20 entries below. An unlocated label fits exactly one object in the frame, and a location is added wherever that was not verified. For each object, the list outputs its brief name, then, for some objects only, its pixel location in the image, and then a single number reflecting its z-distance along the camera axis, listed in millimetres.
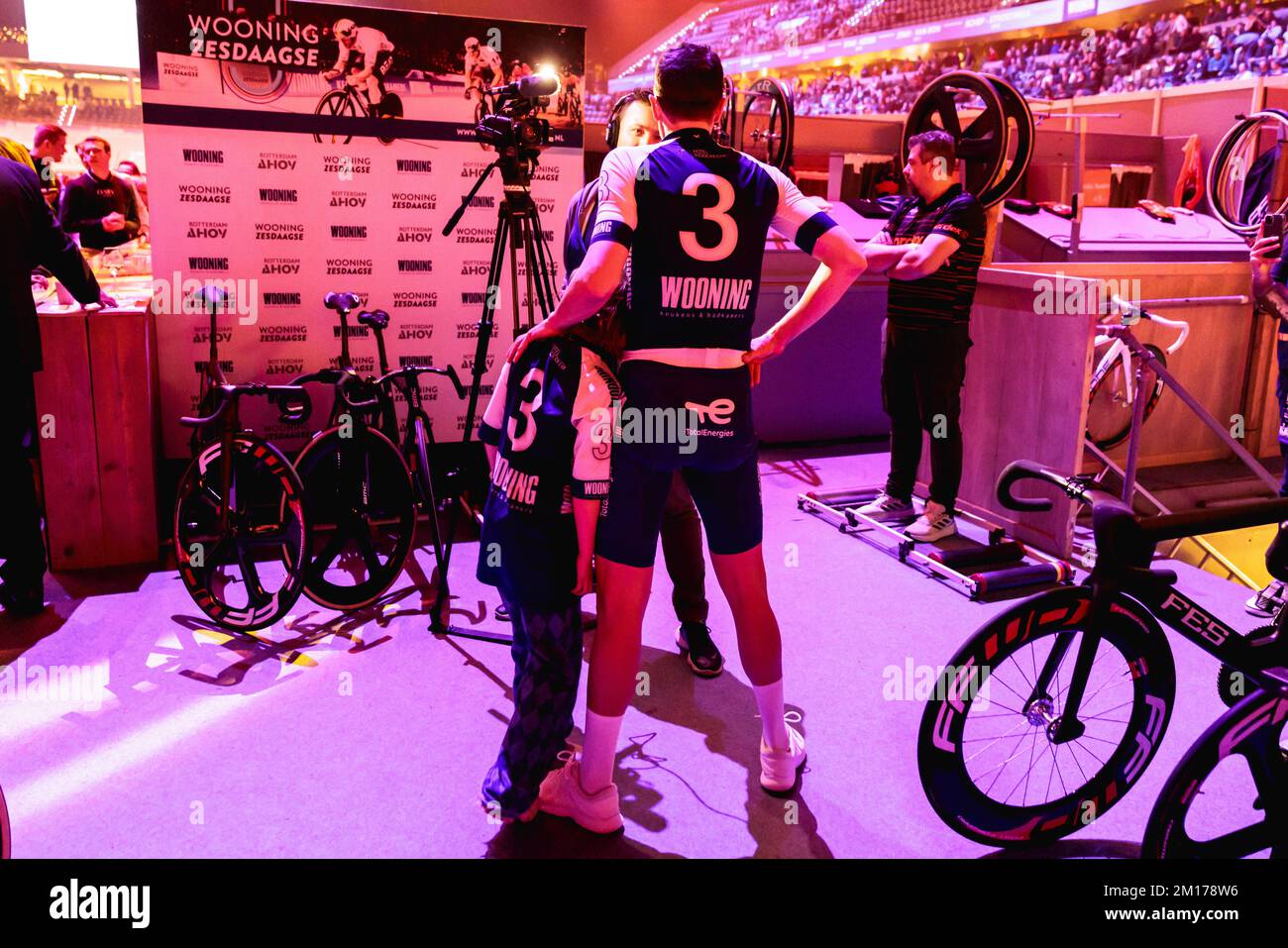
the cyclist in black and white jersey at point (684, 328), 1896
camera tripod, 3160
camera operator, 2900
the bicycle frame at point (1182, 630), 1734
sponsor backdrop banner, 3777
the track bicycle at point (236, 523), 3053
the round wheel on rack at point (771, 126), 3877
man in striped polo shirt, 3613
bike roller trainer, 3521
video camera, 3203
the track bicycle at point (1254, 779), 1691
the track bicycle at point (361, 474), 3318
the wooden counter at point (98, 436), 3471
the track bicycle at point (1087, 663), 1696
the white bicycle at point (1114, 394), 4535
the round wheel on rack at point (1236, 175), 4625
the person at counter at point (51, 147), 5129
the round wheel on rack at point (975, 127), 3664
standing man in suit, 3084
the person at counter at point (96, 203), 5094
